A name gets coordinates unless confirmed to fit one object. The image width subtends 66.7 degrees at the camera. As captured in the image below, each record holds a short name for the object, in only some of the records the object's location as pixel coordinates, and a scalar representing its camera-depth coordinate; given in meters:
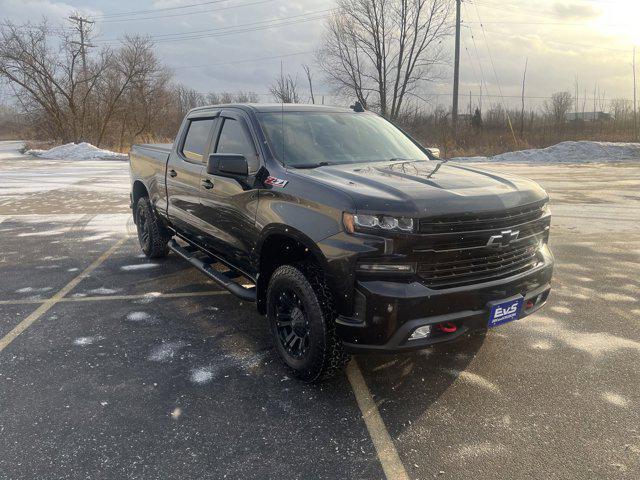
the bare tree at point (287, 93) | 38.55
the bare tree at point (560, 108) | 38.36
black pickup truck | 2.82
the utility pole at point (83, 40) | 35.34
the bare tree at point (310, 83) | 46.17
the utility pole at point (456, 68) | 27.83
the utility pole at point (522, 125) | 33.97
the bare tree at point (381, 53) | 36.09
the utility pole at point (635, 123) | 31.55
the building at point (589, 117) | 36.21
